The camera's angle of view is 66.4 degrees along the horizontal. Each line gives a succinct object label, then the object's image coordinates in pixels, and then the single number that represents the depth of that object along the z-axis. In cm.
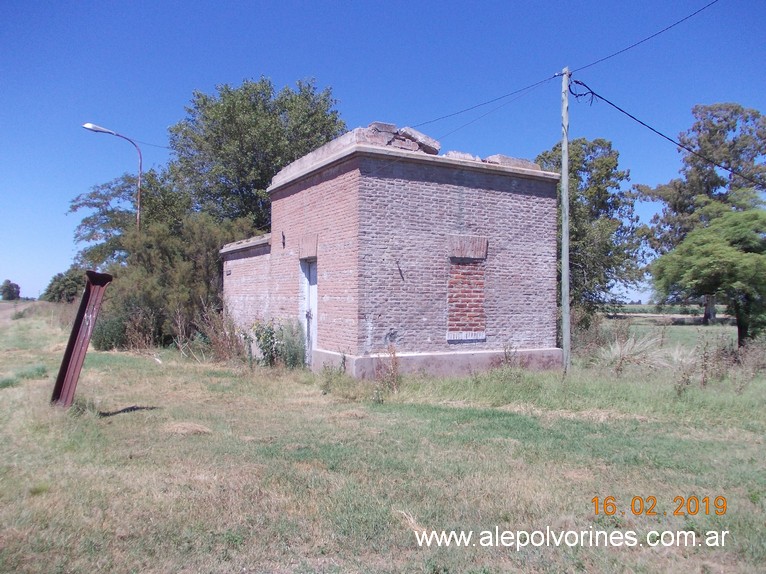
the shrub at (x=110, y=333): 1853
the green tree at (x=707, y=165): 3956
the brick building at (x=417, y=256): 1157
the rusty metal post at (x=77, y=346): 812
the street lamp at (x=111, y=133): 1934
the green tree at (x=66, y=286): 4525
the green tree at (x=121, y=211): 2448
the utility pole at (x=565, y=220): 1261
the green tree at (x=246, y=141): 2414
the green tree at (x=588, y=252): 2305
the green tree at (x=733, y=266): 1463
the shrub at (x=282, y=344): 1318
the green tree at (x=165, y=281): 1841
